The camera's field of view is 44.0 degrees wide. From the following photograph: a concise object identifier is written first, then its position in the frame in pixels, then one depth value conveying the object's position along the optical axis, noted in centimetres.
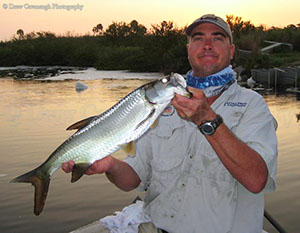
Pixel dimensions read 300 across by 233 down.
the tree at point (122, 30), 8994
